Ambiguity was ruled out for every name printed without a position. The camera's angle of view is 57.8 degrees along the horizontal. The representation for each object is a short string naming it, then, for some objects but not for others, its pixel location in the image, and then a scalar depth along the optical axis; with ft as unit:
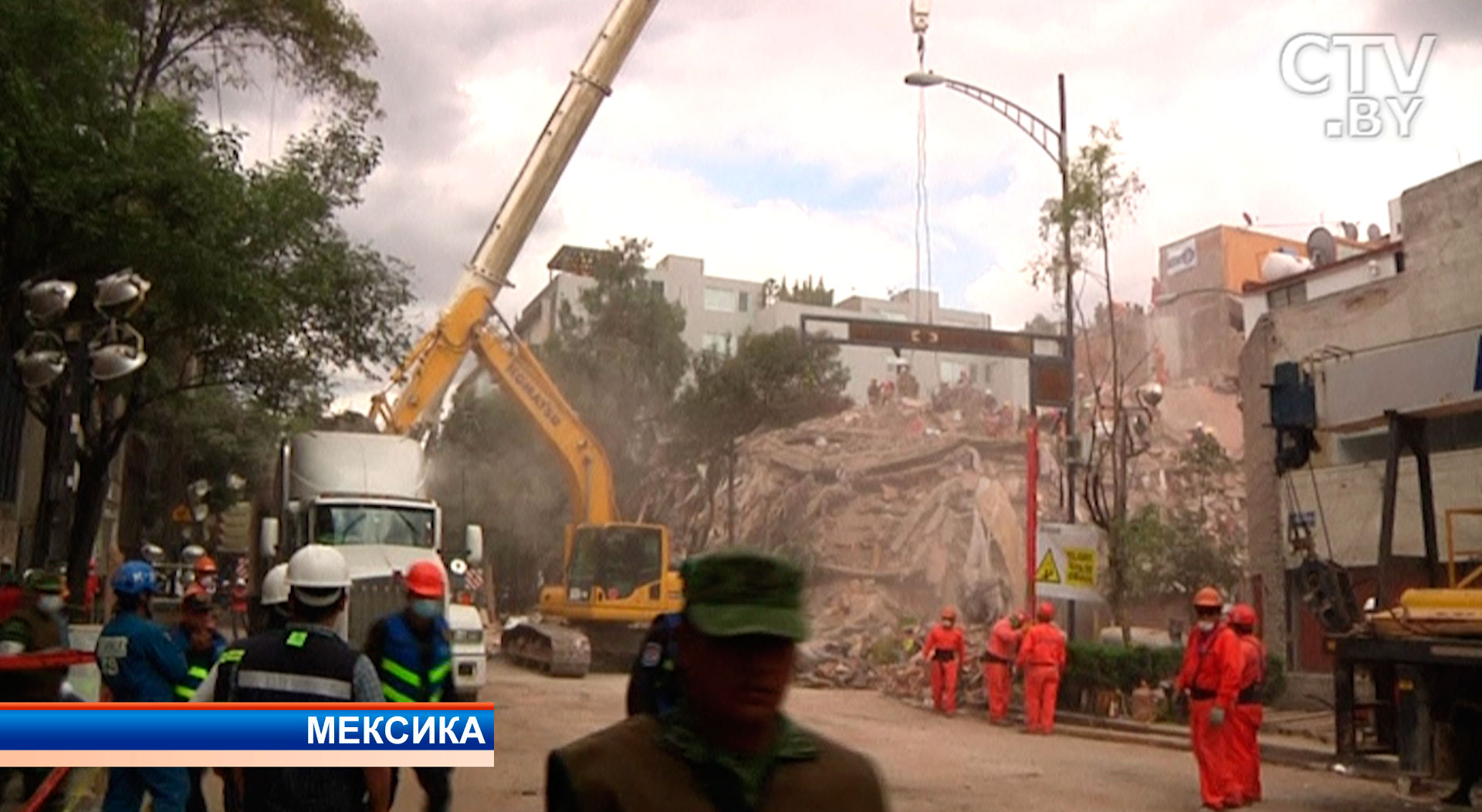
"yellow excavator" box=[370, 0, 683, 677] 81.25
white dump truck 58.75
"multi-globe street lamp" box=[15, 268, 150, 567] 39.47
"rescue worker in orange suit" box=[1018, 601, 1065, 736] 60.54
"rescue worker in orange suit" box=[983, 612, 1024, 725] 65.77
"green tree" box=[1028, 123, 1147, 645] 71.92
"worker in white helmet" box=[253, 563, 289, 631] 24.62
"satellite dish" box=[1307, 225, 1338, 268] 112.68
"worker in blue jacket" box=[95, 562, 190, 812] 22.30
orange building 194.18
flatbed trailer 34.96
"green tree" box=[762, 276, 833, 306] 254.88
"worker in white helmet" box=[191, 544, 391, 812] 14.61
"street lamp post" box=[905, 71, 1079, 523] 70.38
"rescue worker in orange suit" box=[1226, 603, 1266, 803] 36.45
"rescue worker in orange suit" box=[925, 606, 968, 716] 69.97
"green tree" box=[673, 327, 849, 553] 139.95
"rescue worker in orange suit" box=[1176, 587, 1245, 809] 36.24
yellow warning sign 65.26
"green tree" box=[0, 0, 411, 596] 43.78
